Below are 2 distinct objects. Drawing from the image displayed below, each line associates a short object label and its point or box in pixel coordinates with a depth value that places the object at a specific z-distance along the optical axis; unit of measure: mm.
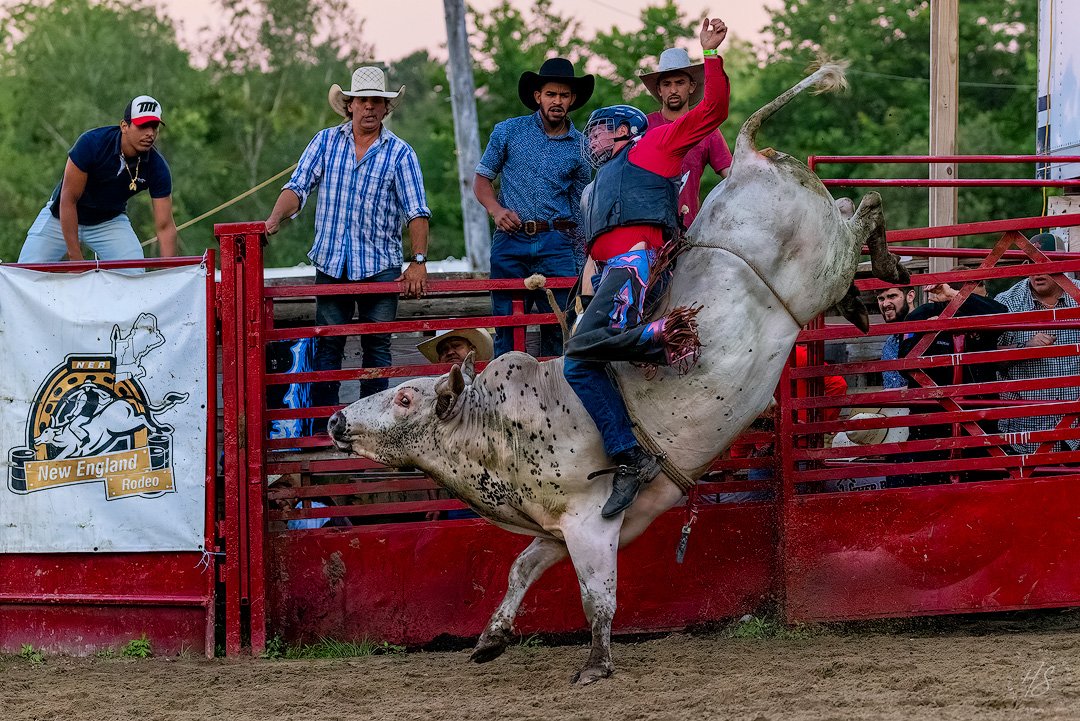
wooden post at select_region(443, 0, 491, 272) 33250
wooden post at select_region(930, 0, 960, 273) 20403
